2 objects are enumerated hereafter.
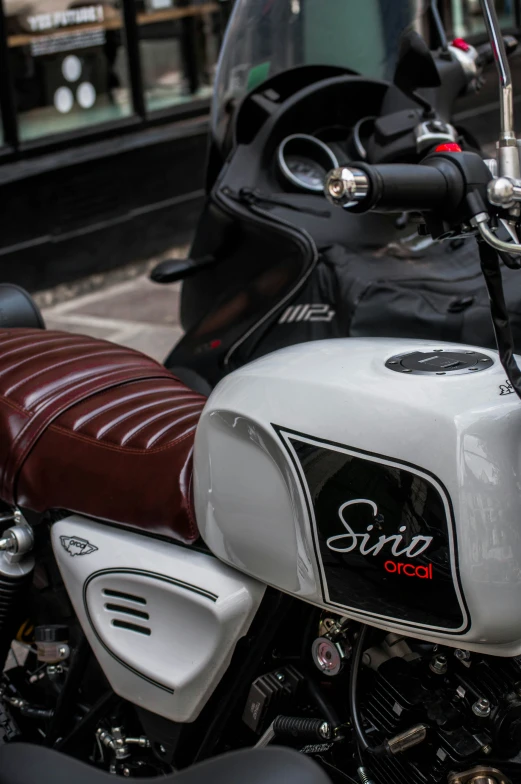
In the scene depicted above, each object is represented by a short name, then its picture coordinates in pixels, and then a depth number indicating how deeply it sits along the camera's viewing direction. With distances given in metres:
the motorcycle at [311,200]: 4.02
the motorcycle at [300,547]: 2.44
